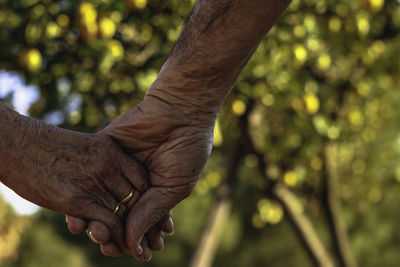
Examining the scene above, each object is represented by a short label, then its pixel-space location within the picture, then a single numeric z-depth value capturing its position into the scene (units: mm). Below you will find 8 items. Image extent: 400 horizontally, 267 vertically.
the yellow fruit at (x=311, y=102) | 3967
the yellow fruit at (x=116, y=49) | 3354
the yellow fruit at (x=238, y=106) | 3701
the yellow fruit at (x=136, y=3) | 3218
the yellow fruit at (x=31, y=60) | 3221
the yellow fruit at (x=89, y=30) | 3168
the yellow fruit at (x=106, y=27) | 3225
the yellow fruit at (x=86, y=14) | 3102
